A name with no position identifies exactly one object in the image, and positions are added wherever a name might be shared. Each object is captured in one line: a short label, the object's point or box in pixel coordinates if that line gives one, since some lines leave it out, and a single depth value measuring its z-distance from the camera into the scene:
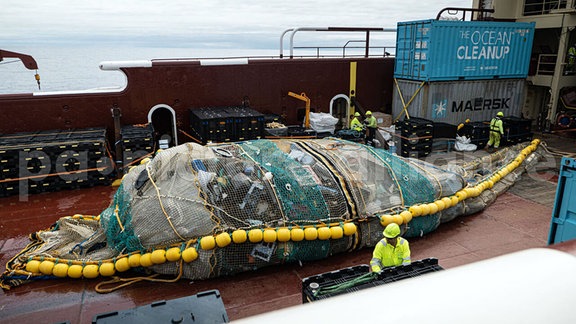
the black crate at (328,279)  4.35
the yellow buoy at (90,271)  6.63
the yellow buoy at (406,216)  7.40
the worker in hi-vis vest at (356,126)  14.46
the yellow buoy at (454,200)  8.34
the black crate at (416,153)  13.62
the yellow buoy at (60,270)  6.66
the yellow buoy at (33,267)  6.71
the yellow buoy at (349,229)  6.97
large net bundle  6.50
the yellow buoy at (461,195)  8.64
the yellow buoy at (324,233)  6.82
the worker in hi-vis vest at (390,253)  5.84
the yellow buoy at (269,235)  6.52
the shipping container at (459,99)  15.16
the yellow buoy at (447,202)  8.19
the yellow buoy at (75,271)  6.65
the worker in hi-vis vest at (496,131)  14.52
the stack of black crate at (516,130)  14.88
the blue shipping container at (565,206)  5.82
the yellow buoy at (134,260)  6.50
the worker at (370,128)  14.50
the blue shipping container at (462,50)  14.74
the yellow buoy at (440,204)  7.98
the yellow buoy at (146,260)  6.43
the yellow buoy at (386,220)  7.23
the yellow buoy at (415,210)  7.61
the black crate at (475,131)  14.80
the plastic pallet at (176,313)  3.13
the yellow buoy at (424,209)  7.73
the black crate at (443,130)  14.24
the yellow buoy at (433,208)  7.87
